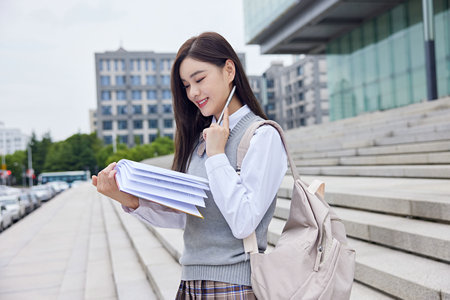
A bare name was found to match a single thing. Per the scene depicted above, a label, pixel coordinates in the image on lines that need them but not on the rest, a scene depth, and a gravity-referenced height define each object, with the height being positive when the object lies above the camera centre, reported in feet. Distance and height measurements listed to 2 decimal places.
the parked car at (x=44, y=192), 102.01 -7.94
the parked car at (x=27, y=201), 72.61 -7.22
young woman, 3.77 -0.26
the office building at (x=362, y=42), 61.16 +18.89
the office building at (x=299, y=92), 210.59 +33.21
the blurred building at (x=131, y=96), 252.83 +39.48
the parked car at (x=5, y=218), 48.17 -6.90
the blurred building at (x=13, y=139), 539.94 +33.09
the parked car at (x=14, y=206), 58.14 -6.47
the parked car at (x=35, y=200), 81.21 -8.03
